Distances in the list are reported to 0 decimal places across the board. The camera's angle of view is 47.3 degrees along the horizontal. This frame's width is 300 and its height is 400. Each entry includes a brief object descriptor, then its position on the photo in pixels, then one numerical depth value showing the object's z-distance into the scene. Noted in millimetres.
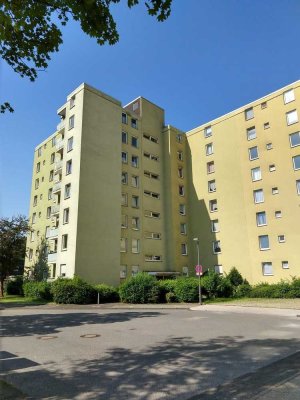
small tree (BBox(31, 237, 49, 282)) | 38591
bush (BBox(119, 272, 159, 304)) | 29078
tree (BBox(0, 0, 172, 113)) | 6277
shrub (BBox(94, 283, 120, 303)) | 29547
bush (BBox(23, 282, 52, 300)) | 32094
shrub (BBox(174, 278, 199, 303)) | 28469
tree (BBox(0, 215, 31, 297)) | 41531
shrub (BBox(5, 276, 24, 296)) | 44094
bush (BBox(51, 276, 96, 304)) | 28406
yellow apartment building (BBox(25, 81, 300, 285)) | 33406
